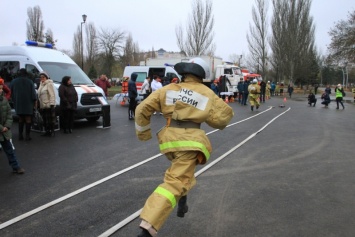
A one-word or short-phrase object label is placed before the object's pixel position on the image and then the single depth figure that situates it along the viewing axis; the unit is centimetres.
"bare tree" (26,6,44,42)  3856
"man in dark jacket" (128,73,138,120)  1371
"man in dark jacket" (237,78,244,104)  2344
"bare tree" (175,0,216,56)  4516
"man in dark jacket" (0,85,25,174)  591
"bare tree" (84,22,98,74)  5087
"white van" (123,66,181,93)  2417
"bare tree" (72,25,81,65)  5509
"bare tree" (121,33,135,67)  5551
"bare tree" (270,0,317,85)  4872
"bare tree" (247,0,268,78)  5219
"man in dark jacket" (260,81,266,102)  2785
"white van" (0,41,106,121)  1181
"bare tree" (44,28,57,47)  3581
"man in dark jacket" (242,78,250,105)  2291
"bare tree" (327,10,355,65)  2977
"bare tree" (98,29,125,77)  5175
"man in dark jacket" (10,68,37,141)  909
